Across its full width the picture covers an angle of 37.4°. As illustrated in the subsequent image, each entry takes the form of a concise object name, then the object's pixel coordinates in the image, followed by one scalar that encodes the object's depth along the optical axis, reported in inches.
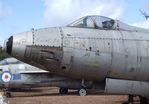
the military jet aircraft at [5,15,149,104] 197.6
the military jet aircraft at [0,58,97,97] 593.0
